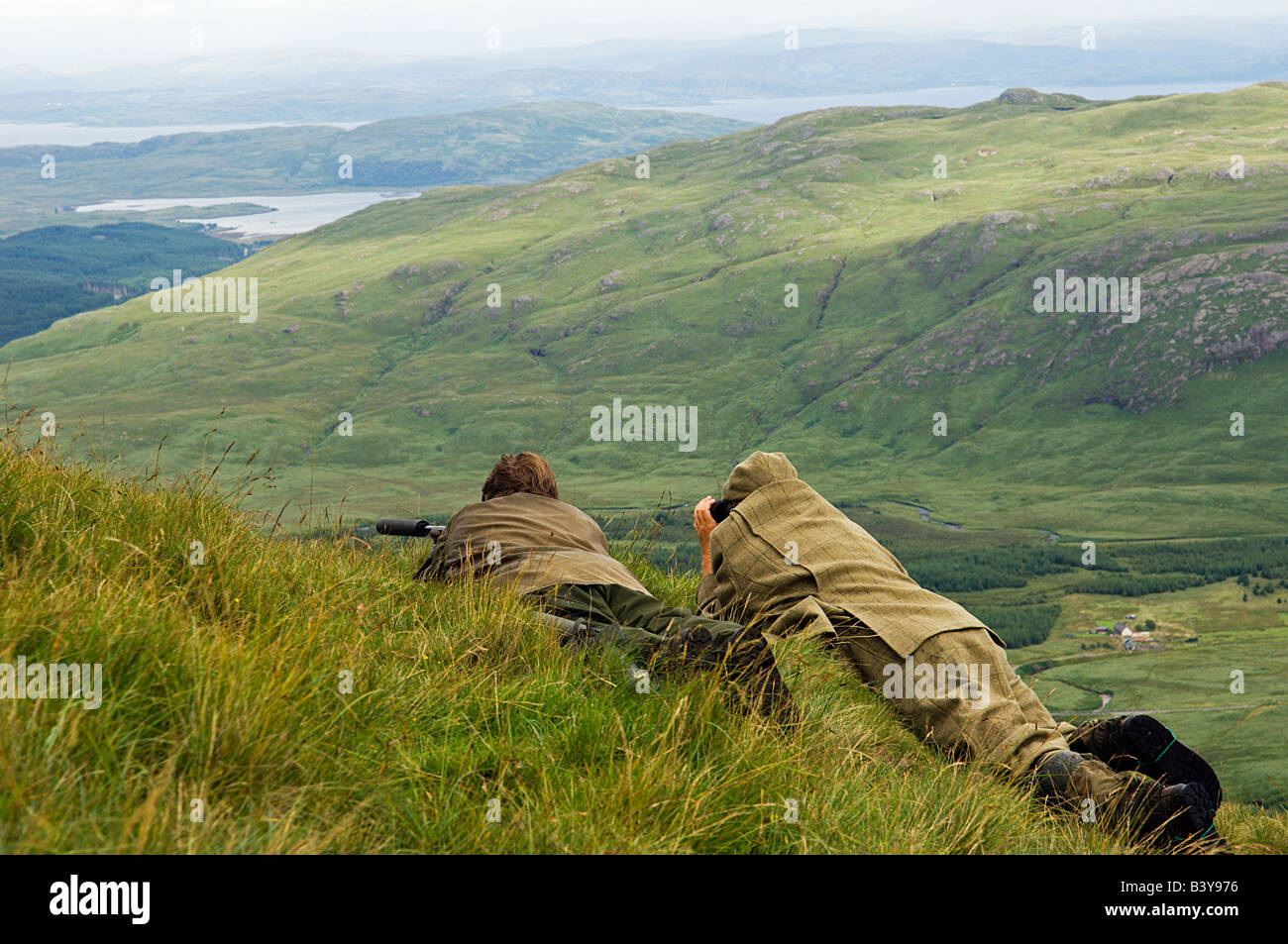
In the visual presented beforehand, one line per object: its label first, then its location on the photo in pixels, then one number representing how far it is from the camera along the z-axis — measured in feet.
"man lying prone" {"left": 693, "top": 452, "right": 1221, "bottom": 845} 18.35
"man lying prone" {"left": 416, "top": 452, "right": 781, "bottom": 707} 17.44
